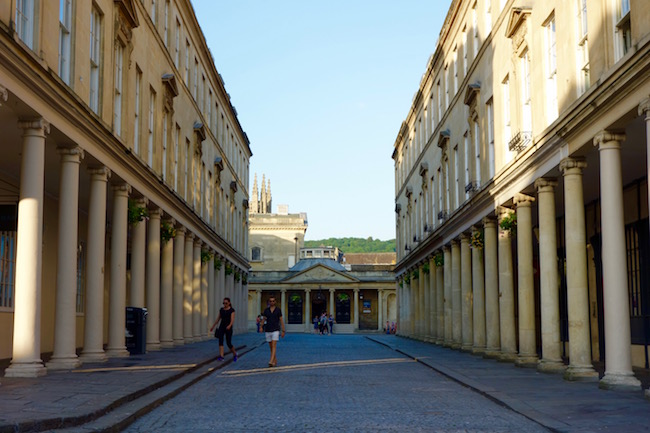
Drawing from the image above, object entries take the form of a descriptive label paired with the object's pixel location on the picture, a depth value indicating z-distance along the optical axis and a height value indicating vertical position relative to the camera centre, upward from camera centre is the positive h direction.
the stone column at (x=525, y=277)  21.47 +0.74
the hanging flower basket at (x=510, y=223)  22.66 +2.27
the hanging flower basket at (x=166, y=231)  28.00 +2.60
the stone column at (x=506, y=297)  23.47 +0.24
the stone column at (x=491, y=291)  25.16 +0.44
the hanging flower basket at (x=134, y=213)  23.08 +2.69
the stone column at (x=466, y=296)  29.72 +0.35
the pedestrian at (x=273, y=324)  21.86 -0.46
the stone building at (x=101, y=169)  15.01 +3.65
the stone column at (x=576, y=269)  16.86 +0.74
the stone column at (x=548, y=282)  19.25 +0.54
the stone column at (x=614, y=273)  14.45 +0.56
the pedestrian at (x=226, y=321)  23.11 -0.38
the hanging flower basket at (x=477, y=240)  26.83 +2.14
